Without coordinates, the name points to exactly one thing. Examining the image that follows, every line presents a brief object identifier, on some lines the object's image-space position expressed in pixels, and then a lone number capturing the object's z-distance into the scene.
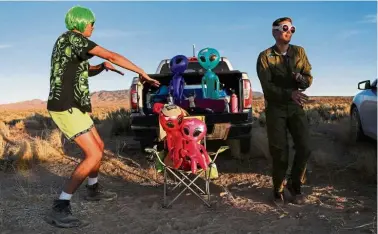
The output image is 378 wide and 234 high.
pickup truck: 6.05
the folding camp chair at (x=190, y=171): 4.78
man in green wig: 4.20
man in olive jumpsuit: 4.60
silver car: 6.97
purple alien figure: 6.32
